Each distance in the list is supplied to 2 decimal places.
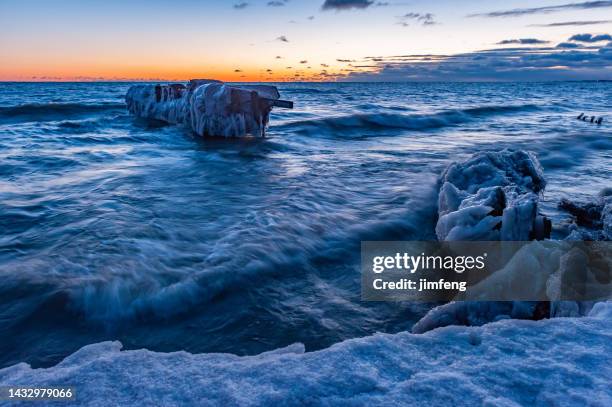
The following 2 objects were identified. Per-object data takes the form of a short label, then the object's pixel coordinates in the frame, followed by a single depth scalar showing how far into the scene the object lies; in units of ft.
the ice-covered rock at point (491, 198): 11.05
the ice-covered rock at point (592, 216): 13.48
